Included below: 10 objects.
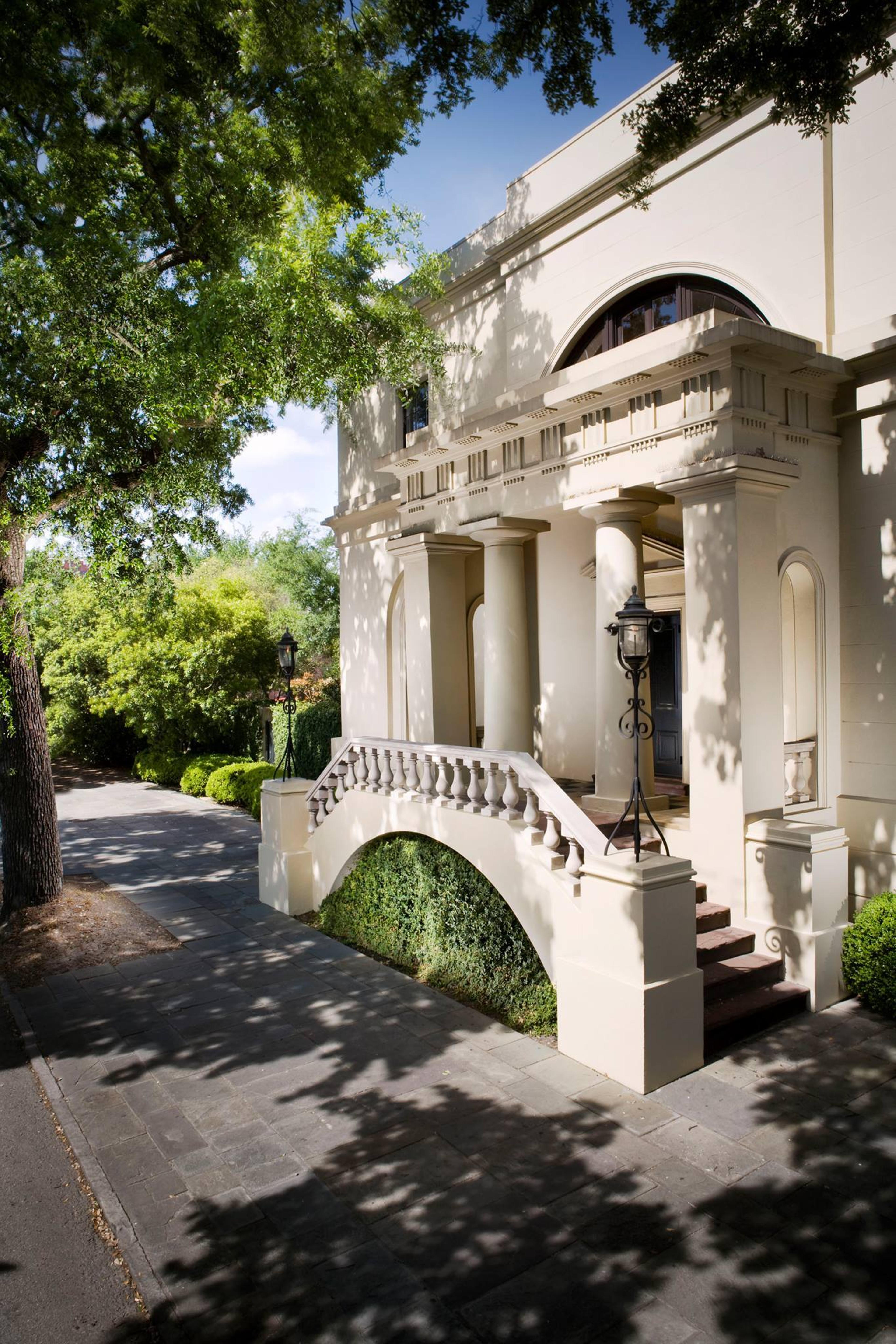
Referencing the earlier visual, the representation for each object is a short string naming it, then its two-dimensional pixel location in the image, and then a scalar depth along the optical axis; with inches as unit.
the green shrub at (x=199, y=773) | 848.3
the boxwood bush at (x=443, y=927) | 280.2
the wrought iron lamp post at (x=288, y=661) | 415.5
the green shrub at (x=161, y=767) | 921.5
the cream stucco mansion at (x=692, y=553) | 268.7
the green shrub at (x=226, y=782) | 783.7
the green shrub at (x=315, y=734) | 736.3
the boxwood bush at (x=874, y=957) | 267.7
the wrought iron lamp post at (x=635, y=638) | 249.3
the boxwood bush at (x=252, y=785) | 722.2
